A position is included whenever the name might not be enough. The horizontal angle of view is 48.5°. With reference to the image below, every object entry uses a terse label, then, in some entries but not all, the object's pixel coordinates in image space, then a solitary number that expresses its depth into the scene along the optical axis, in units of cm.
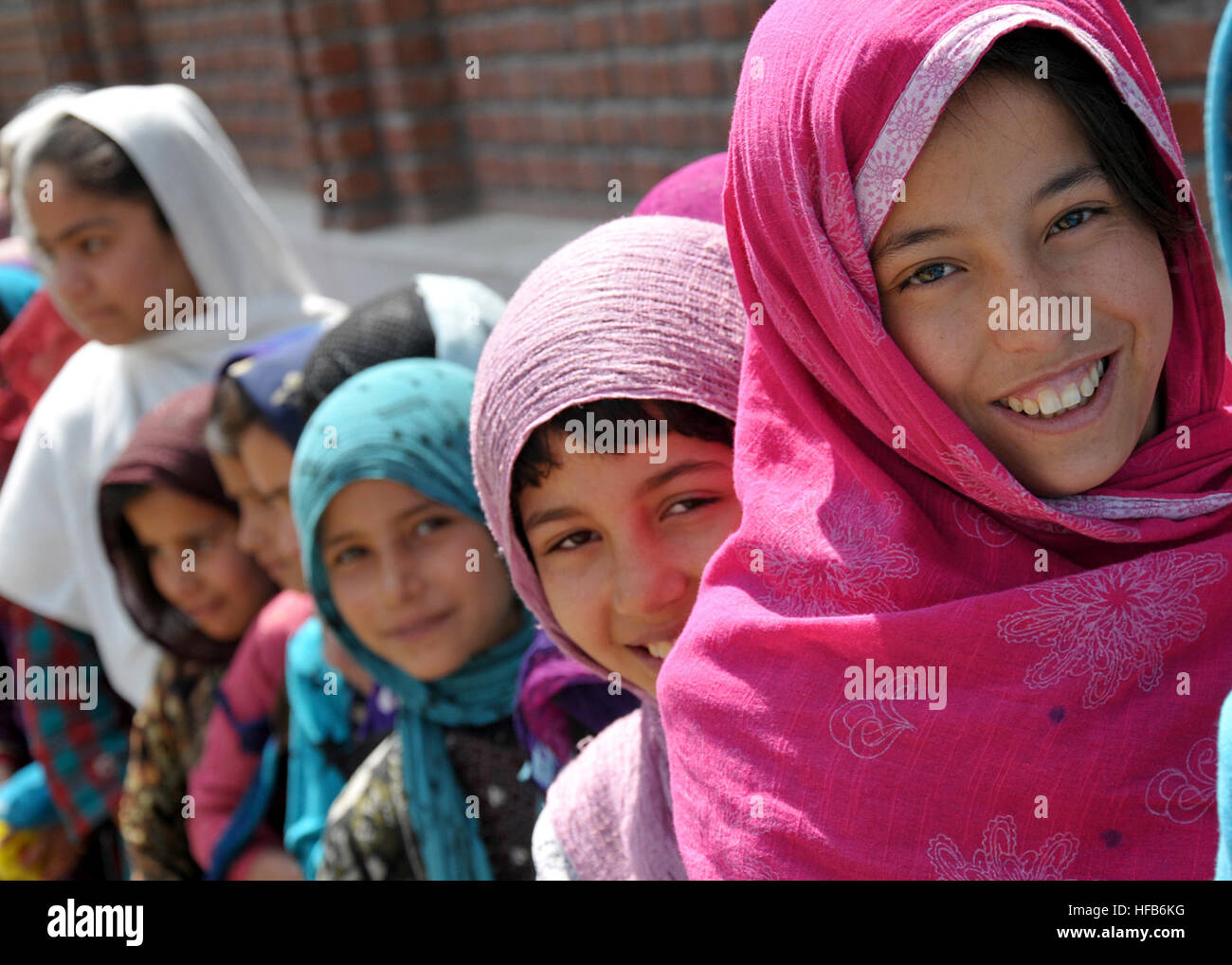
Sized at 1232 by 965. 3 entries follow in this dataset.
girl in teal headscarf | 202
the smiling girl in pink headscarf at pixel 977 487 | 113
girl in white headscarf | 322
